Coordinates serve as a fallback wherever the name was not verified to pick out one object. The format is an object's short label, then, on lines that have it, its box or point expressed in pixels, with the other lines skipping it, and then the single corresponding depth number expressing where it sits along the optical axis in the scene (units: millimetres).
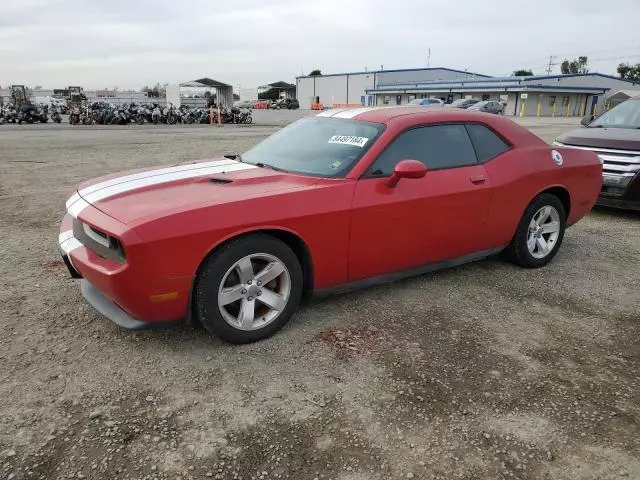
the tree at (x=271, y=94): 101375
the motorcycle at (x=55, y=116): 29770
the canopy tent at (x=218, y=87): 45812
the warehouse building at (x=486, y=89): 55438
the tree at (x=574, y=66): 120812
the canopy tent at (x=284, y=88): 94750
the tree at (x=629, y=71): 100938
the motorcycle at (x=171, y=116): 30062
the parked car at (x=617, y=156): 6723
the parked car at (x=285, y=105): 61606
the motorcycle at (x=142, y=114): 29484
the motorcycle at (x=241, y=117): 31934
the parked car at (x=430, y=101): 41025
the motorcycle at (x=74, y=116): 27441
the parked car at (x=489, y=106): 40762
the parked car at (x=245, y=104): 60194
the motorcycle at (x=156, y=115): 29453
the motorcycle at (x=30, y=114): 27797
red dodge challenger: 2982
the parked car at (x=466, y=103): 41656
